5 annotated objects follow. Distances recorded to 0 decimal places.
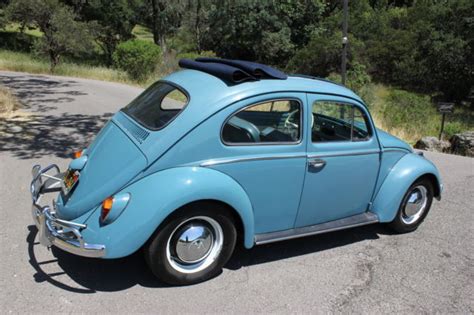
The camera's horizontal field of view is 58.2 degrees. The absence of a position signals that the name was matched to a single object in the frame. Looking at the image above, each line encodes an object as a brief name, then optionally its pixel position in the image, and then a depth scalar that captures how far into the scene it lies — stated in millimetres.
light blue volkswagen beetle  3355
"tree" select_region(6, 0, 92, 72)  20500
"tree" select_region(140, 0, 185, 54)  36219
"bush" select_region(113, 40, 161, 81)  16938
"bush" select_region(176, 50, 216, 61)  21450
